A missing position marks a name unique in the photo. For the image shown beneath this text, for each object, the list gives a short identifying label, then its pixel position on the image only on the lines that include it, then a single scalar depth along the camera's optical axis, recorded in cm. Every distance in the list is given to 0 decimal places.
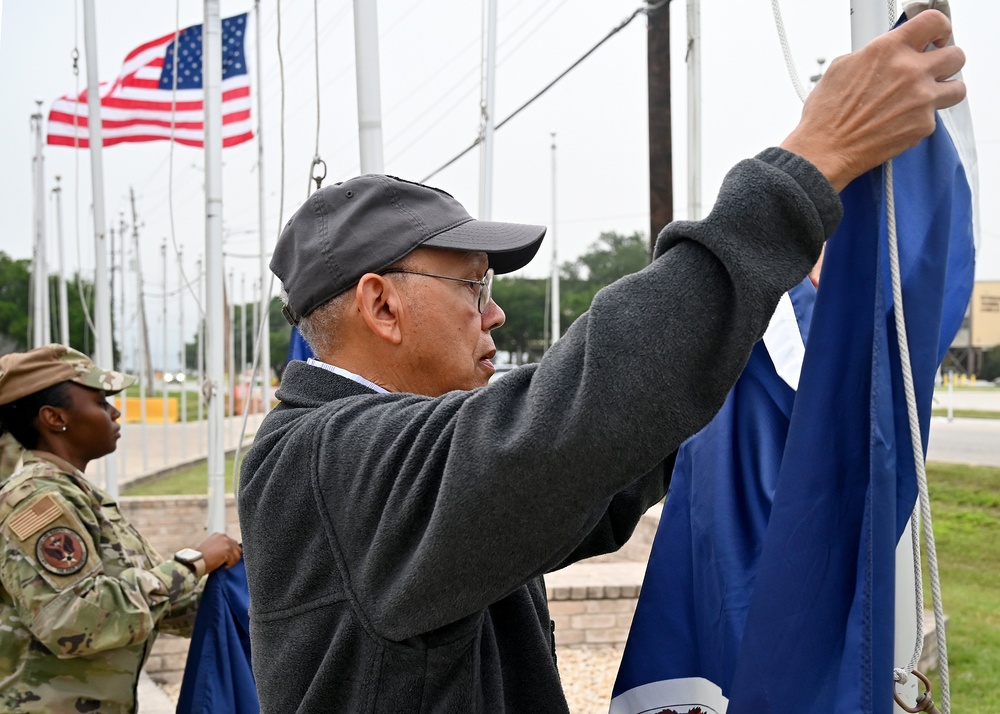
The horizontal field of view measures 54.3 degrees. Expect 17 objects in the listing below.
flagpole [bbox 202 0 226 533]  522
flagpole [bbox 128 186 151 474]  1834
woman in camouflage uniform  287
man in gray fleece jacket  107
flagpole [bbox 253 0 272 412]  1054
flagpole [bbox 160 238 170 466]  2028
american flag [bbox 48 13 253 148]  845
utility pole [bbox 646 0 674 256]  681
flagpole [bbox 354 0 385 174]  301
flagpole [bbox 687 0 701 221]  575
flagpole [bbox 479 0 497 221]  426
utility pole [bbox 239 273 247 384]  2589
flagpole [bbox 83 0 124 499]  702
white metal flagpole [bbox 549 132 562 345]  2612
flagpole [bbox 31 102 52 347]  1638
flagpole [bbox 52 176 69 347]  1591
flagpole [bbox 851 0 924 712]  125
